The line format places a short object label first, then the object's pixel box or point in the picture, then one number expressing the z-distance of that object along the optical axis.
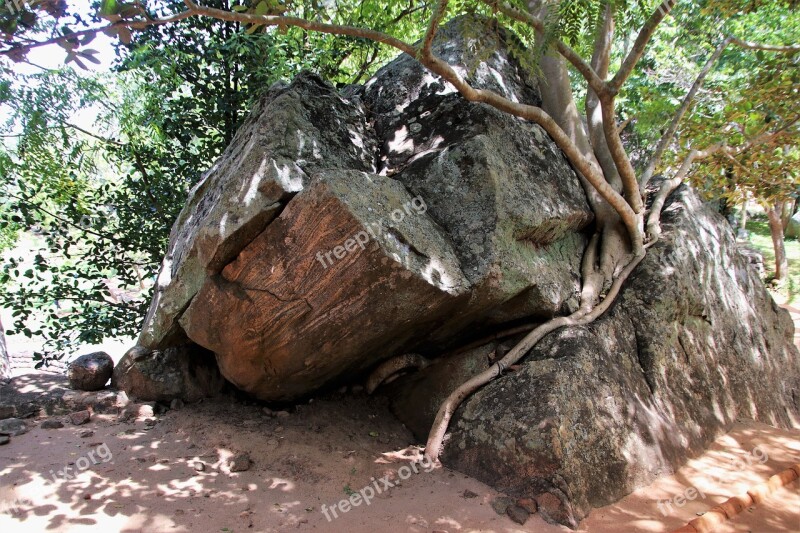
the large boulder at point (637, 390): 3.93
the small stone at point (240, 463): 4.14
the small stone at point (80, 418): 4.76
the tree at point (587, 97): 3.95
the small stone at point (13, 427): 4.51
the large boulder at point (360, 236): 4.04
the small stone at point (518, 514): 3.58
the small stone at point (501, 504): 3.68
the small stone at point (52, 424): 4.68
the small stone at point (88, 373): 5.30
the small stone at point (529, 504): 3.68
